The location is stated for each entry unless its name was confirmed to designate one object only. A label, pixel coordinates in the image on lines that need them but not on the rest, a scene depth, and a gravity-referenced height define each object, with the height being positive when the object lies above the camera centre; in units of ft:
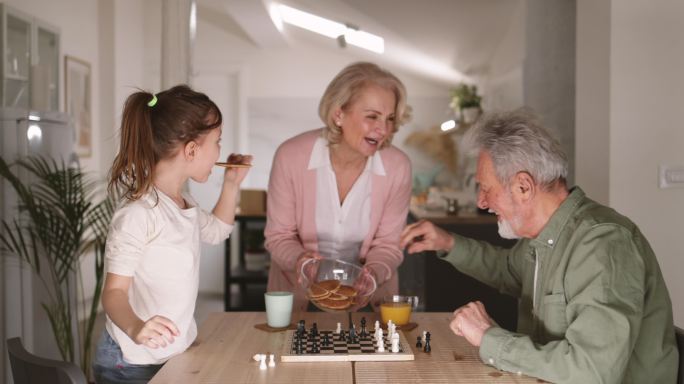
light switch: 9.46 +0.07
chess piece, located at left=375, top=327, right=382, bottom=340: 6.20 -1.22
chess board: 5.84 -1.31
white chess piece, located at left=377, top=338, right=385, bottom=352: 5.99 -1.27
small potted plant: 20.83 +2.12
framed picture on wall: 18.60 +1.99
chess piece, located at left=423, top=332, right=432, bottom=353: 6.10 -1.29
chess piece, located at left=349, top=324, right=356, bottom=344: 6.29 -1.25
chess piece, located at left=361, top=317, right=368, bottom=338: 6.43 -1.23
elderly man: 5.11 -0.70
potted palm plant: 11.12 -0.74
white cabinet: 14.53 +2.36
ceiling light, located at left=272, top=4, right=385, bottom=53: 21.18 +4.31
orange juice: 6.91 -1.17
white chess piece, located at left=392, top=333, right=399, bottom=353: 5.96 -1.25
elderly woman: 8.45 -0.21
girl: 5.82 -0.34
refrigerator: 11.39 -1.39
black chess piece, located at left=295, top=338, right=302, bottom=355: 5.93 -1.28
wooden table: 5.39 -1.35
